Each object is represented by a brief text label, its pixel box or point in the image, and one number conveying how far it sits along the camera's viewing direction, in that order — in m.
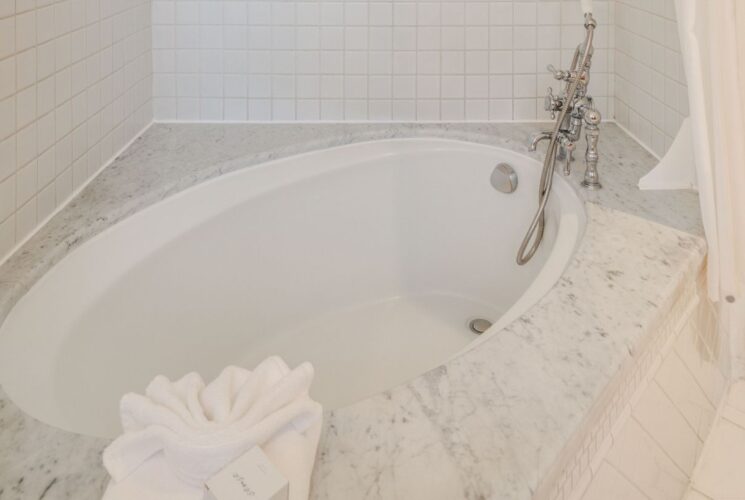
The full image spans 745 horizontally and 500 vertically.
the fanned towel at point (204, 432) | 0.49
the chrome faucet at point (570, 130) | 1.28
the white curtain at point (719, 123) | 0.99
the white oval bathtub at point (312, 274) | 0.99
